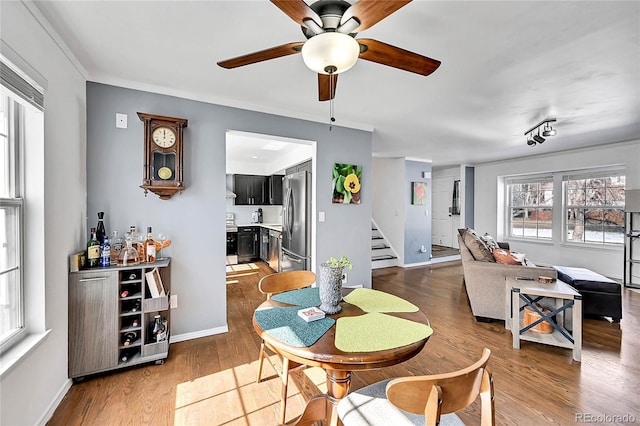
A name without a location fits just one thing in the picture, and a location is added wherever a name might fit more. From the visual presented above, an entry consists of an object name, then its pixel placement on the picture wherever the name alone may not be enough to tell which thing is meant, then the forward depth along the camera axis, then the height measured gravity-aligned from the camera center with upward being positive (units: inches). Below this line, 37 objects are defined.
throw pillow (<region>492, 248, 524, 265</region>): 129.5 -23.2
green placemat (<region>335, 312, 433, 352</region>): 44.9 -22.0
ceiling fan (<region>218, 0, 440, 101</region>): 44.9 +32.7
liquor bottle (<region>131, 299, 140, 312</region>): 86.0 -30.4
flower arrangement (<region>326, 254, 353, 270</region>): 58.2 -11.6
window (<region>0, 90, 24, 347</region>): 57.4 -2.1
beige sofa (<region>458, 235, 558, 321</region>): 118.1 -33.8
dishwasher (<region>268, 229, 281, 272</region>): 199.0 -29.9
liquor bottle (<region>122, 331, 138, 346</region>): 85.8 -39.9
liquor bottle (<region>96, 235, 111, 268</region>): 82.0 -12.9
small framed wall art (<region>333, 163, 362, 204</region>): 138.8 +13.7
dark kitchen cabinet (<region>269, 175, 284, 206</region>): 250.2 +18.8
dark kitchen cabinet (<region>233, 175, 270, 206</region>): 250.2 +19.2
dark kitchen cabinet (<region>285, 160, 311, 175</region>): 164.6 +28.7
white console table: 91.7 -37.3
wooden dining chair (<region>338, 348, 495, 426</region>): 32.4 -23.2
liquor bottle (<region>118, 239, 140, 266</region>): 85.5 -14.3
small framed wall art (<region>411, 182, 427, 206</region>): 241.0 +14.7
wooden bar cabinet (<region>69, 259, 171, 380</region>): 77.7 -32.1
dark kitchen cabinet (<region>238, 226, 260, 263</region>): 242.1 -29.6
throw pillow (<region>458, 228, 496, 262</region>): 129.5 -18.5
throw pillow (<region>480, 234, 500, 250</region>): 150.4 -18.9
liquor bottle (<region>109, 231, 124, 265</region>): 90.0 -10.9
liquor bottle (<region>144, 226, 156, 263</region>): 89.2 -13.1
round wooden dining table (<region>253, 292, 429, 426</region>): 42.1 -23.0
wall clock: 94.8 +20.0
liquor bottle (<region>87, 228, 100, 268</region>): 81.5 -12.1
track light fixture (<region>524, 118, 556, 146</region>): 131.7 +38.1
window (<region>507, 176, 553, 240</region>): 226.7 +1.8
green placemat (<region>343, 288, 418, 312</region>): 60.7 -21.9
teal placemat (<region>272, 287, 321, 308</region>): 63.8 -21.6
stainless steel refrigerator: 144.3 -7.1
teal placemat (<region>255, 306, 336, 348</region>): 46.9 -21.8
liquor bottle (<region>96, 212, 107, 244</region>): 88.2 -6.7
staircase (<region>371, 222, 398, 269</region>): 237.2 -38.2
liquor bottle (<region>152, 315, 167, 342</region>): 88.7 -39.1
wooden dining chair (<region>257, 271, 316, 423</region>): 76.8 -21.8
